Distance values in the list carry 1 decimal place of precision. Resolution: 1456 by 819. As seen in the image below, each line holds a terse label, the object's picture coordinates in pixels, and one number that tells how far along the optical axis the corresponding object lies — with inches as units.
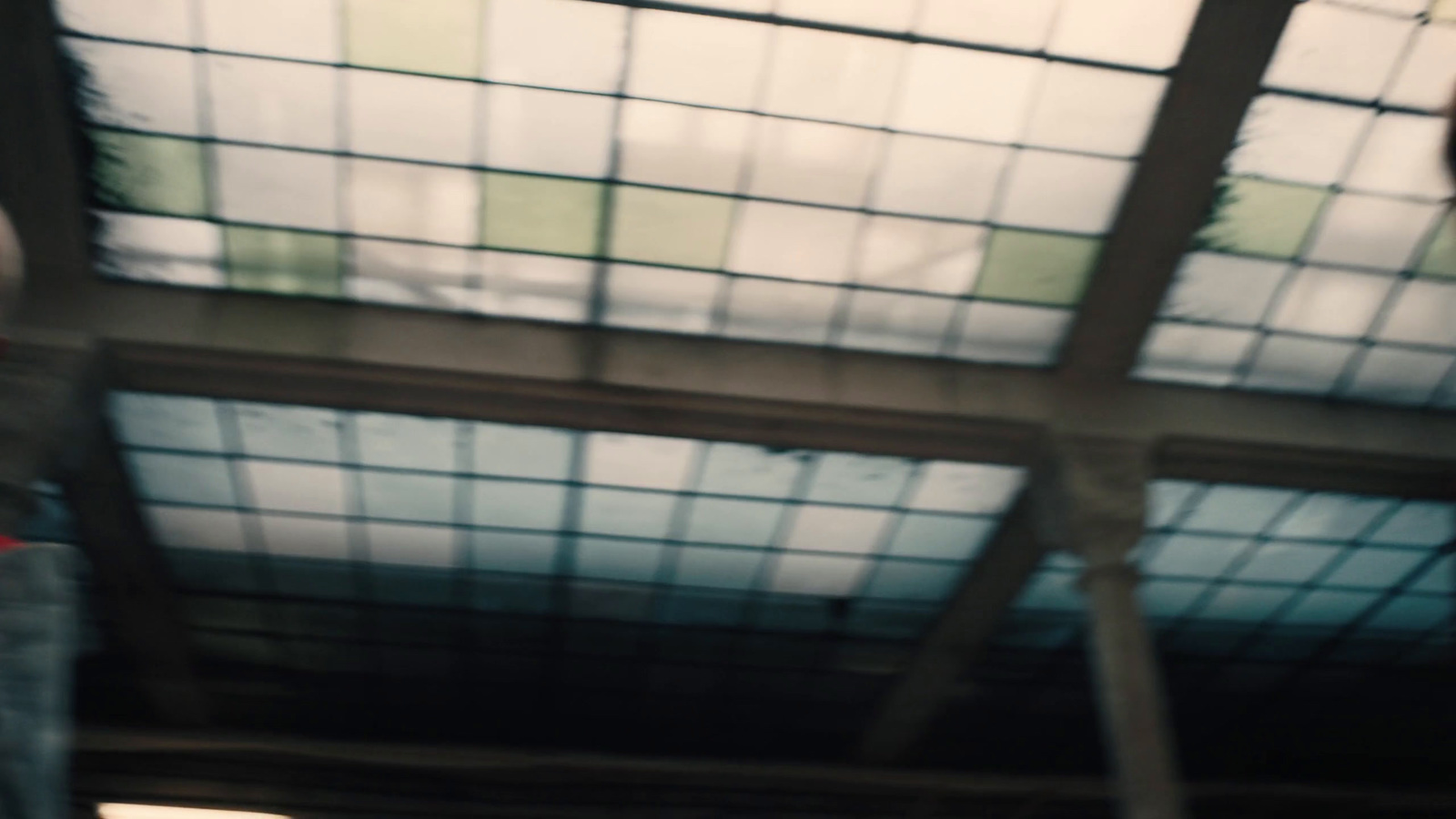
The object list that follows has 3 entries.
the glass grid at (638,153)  456.8
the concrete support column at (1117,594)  511.2
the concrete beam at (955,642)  679.7
